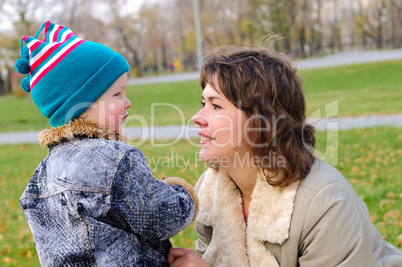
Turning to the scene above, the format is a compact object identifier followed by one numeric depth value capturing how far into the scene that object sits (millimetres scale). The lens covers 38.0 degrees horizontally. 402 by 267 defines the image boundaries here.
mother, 976
